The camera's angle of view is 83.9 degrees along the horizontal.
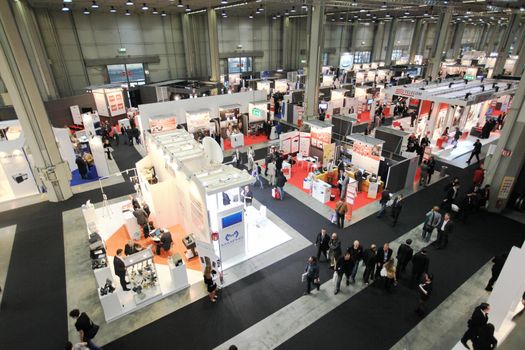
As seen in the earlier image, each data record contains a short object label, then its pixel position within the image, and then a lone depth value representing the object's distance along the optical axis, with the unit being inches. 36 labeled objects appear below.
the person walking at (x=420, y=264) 260.7
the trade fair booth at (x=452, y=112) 567.5
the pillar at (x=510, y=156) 362.0
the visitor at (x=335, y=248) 281.5
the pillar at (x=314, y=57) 653.9
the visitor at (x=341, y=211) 349.4
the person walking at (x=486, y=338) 189.3
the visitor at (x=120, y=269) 264.2
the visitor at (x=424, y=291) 239.9
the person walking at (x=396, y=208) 357.7
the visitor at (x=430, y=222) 324.8
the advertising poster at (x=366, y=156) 462.3
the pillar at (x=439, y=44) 836.6
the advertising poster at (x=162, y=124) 599.2
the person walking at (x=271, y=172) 467.2
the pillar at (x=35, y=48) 627.3
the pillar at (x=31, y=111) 361.1
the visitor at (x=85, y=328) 211.3
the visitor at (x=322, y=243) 296.1
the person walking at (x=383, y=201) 375.9
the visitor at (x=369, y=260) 268.2
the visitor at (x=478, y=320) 201.0
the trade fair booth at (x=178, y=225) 270.5
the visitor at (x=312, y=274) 257.9
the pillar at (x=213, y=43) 912.3
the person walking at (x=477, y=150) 524.4
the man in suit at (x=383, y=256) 268.1
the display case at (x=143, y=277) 265.3
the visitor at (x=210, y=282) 255.8
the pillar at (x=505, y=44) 936.3
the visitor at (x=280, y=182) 428.1
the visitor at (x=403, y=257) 277.0
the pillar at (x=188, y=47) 997.6
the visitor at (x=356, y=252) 264.1
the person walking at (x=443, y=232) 310.9
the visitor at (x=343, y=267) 259.7
